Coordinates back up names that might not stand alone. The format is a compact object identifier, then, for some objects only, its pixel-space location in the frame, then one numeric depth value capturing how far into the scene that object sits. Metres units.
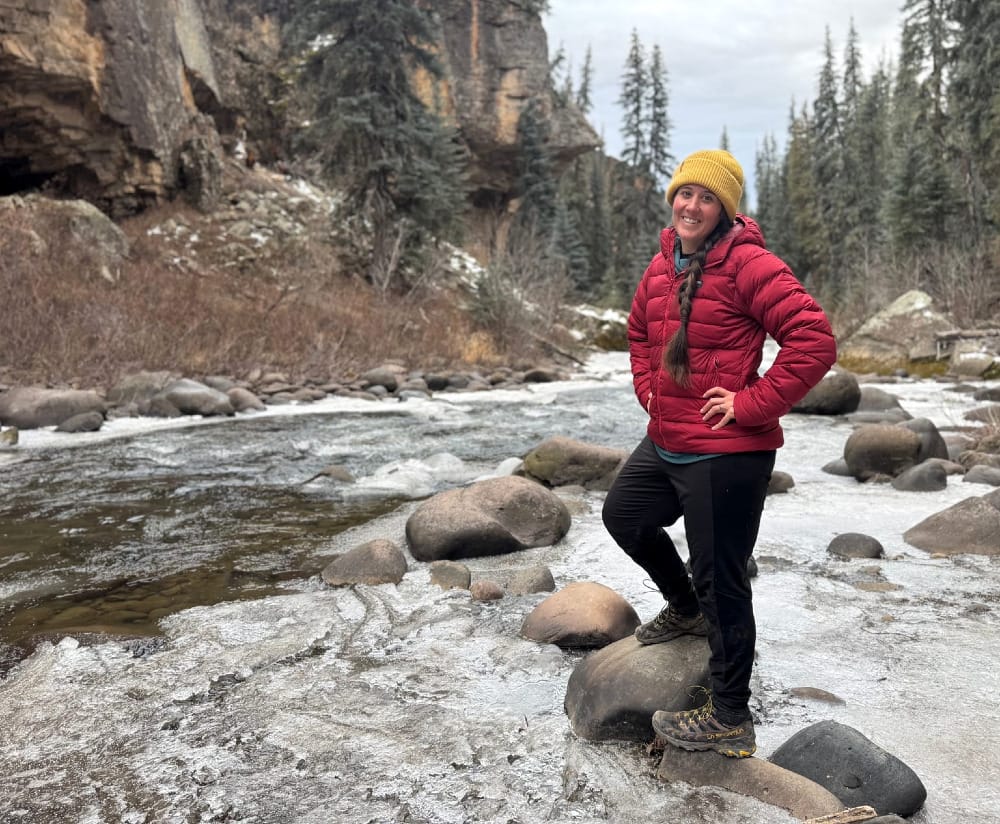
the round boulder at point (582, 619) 3.57
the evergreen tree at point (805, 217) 54.69
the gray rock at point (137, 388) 11.18
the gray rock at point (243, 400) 11.70
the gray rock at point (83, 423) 9.50
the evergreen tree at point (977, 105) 27.69
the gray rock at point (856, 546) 4.79
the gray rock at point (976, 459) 7.16
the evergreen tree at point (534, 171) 38.09
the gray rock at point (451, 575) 4.46
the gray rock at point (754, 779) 2.33
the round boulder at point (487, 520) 5.04
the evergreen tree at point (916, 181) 31.19
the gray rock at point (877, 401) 11.58
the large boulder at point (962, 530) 4.80
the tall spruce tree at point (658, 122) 55.00
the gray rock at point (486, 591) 4.23
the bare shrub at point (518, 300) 20.19
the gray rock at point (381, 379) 14.73
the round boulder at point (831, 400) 11.34
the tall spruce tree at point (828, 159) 49.34
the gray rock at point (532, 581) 4.33
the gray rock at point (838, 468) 7.29
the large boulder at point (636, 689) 2.78
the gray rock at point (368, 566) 4.55
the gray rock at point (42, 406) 9.59
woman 2.32
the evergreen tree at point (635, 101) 55.28
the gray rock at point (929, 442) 7.35
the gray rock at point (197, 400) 11.05
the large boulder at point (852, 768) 2.33
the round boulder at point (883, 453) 7.05
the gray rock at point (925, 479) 6.46
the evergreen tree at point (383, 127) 19.28
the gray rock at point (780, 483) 6.61
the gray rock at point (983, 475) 6.57
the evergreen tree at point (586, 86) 81.12
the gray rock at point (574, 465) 7.02
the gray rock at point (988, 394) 12.59
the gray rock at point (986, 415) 8.11
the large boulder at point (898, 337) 18.61
